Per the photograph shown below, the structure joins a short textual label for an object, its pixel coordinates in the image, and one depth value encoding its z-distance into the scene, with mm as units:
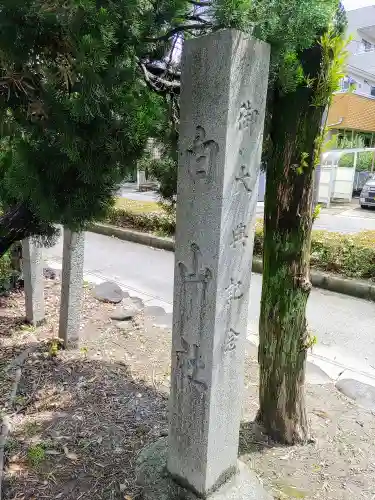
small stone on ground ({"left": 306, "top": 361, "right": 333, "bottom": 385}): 3369
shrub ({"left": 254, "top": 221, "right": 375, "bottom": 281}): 5582
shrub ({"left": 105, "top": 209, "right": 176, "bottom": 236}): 8195
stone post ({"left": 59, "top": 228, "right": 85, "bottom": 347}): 3428
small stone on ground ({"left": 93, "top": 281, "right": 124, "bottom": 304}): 4891
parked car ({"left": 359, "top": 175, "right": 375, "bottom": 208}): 12900
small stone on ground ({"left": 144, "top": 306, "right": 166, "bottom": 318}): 4648
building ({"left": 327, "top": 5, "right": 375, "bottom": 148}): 16312
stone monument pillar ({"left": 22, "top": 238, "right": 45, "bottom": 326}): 3832
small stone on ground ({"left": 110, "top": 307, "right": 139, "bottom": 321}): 4398
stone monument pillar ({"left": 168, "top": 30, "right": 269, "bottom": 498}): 1497
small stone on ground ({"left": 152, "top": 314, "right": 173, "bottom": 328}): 4371
